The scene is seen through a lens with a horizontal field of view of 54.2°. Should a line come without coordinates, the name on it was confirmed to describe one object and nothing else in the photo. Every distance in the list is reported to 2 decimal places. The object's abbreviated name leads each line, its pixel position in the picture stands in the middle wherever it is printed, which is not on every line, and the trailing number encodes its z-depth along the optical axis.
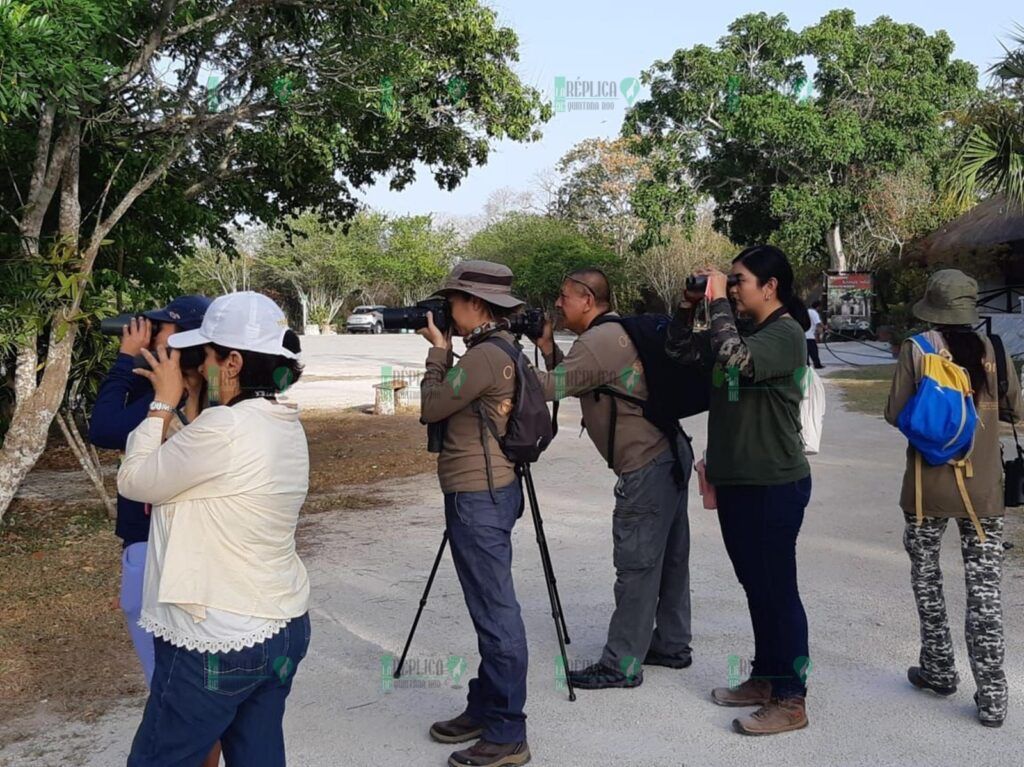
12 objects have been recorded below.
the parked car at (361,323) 50.69
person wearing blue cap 3.12
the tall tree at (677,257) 43.09
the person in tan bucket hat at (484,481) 3.63
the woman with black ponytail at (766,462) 3.82
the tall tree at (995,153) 13.01
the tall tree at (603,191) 54.44
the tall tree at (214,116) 6.28
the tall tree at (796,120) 30.72
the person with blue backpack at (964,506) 3.90
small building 20.83
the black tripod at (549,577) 4.09
